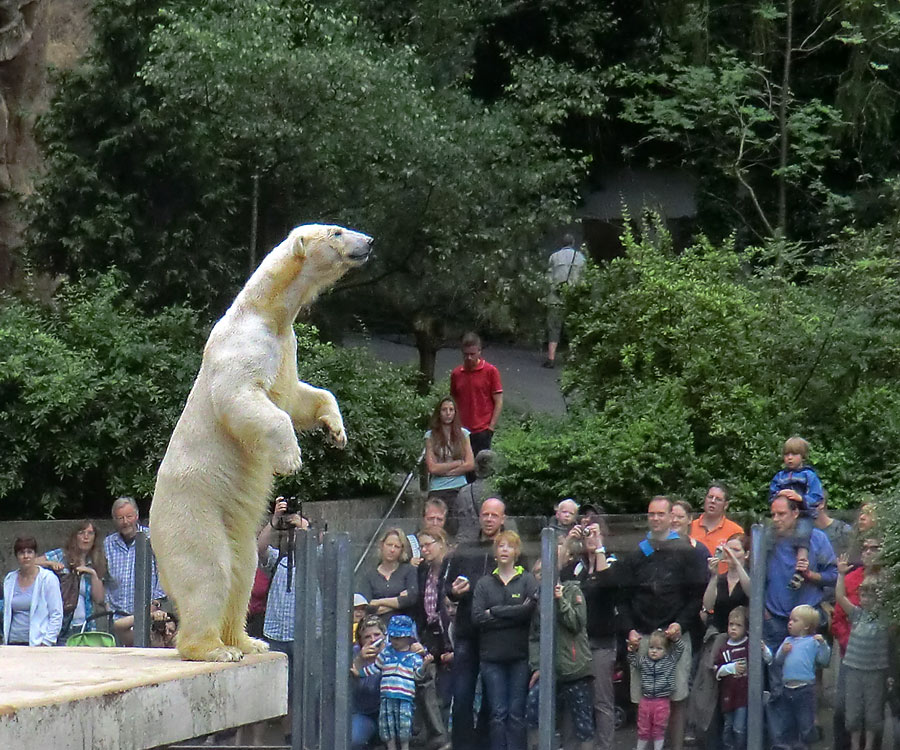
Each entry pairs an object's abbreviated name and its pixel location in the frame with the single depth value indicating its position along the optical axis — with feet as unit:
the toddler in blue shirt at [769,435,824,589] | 63.51
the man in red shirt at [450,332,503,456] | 86.22
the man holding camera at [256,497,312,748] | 57.47
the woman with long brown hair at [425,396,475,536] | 78.48
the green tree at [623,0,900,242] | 113.19
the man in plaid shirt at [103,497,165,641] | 59.62
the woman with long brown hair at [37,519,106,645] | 59.47
